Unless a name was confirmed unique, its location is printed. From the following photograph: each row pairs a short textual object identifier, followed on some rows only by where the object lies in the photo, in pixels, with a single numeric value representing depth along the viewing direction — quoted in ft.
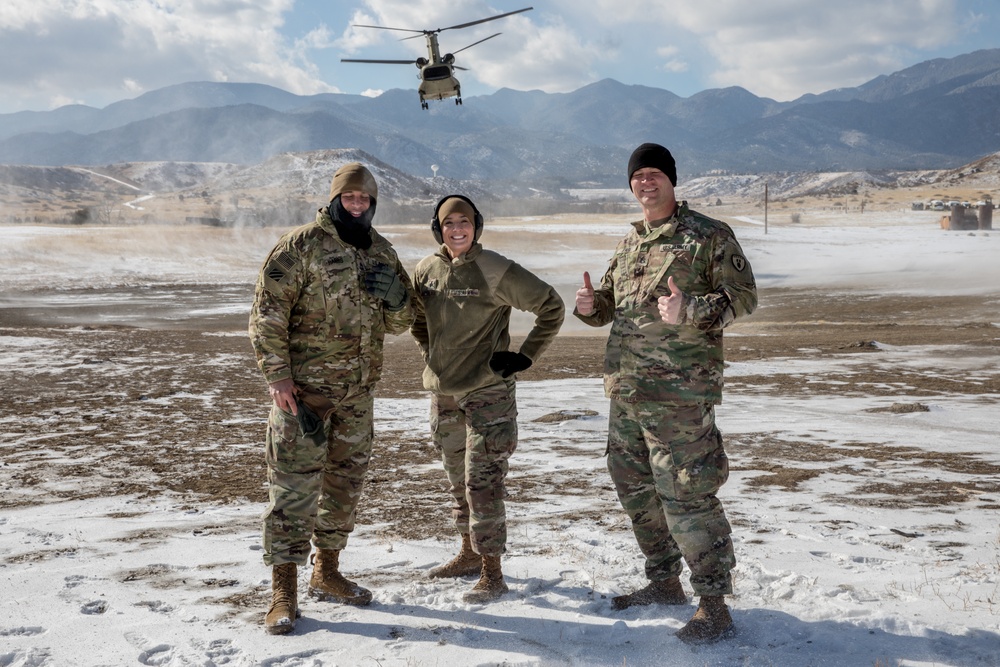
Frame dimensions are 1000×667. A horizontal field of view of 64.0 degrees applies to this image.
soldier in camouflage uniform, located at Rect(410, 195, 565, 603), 14.70
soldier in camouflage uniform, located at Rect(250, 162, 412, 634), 13.80
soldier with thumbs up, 12.59
